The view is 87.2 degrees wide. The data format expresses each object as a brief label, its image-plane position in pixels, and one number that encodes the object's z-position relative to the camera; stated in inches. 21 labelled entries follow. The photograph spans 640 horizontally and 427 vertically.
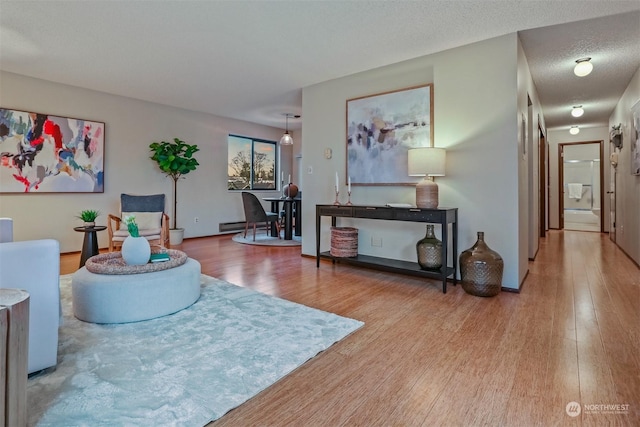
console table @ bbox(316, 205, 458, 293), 122.5
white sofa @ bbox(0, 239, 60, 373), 59.7
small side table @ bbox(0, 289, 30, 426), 45.2
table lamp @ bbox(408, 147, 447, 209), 128.6
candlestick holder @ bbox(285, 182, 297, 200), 242.5
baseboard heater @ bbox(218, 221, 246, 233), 273.7
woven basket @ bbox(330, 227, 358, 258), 154.7
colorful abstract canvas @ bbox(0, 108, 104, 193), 169.6
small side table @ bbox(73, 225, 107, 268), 151.3
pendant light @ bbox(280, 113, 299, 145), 268.1
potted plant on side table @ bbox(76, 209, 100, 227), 152.6
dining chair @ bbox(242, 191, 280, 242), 237.8
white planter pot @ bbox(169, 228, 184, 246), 225.3
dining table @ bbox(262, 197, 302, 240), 240.2
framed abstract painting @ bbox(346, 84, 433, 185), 145.2
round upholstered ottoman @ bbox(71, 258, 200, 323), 90.1
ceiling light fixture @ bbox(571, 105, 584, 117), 227.5
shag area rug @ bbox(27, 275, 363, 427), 54.5
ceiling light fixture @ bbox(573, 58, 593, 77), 147.0
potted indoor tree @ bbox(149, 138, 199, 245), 217.4
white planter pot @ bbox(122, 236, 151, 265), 101.2
